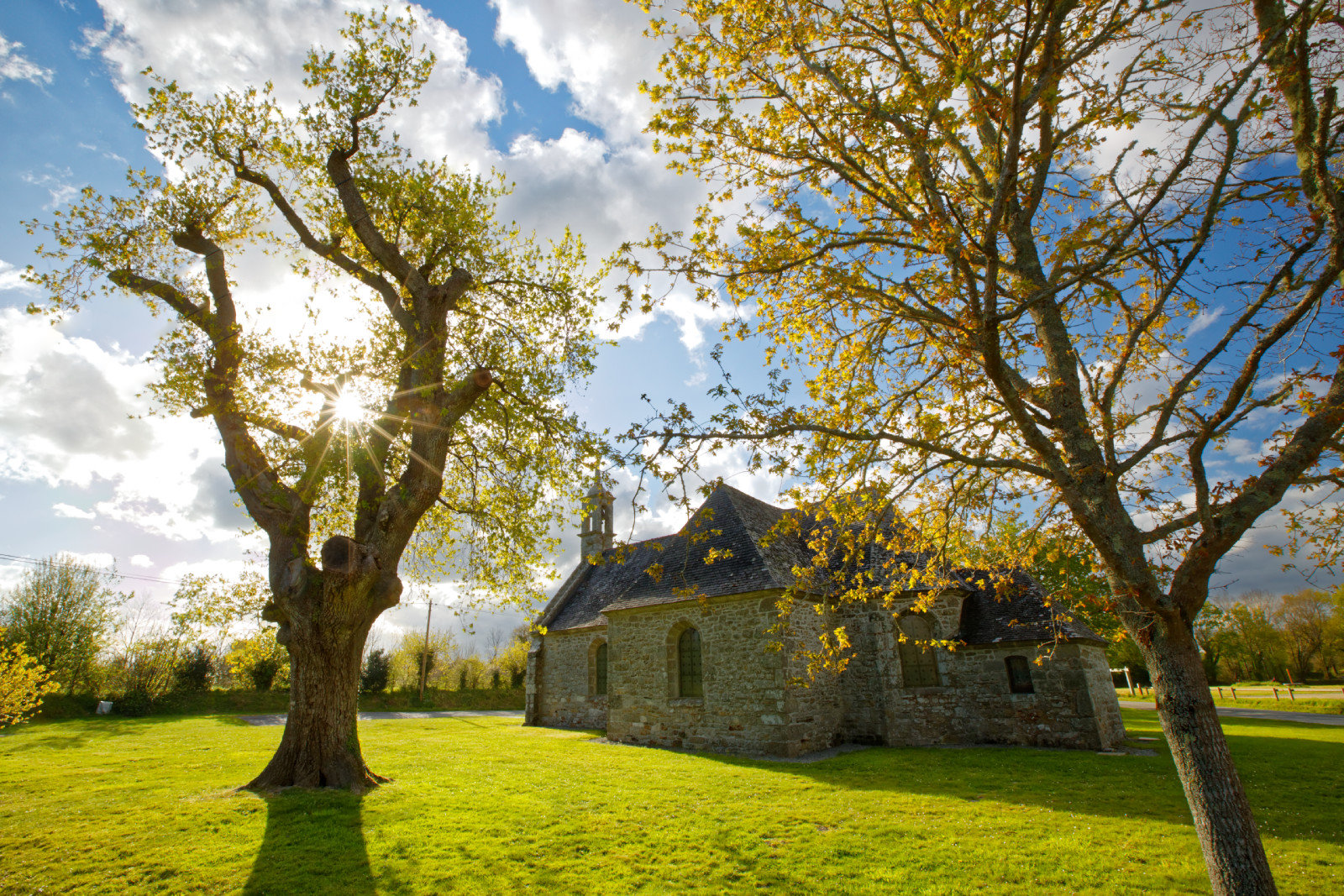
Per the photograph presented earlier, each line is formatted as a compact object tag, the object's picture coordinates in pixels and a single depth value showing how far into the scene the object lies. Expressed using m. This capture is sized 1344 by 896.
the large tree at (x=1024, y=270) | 4.49
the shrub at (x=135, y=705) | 25.94
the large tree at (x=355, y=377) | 9.12
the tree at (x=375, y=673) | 35.75
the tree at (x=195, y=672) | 28.69
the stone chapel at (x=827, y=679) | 15.16
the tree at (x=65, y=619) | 26.67
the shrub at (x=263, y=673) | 30.77
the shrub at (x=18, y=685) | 11.67
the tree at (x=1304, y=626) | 43.31
